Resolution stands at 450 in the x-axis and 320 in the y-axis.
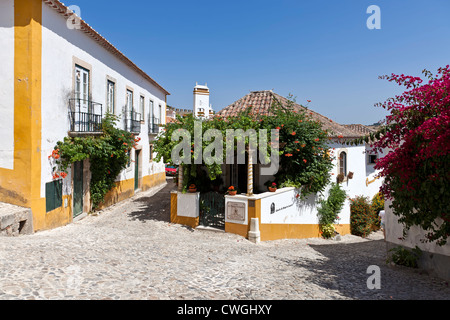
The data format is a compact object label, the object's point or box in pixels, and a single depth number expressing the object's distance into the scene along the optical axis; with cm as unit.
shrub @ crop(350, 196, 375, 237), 1505
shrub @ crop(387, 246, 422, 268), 645
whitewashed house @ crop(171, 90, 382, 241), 932
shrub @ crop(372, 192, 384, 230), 1687
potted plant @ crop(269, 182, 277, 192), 1019
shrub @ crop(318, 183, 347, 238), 1276
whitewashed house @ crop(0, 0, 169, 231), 785
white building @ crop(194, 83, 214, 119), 2108
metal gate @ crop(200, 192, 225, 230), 1009
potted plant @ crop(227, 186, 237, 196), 954
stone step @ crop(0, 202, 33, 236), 716
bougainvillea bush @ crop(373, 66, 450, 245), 493
